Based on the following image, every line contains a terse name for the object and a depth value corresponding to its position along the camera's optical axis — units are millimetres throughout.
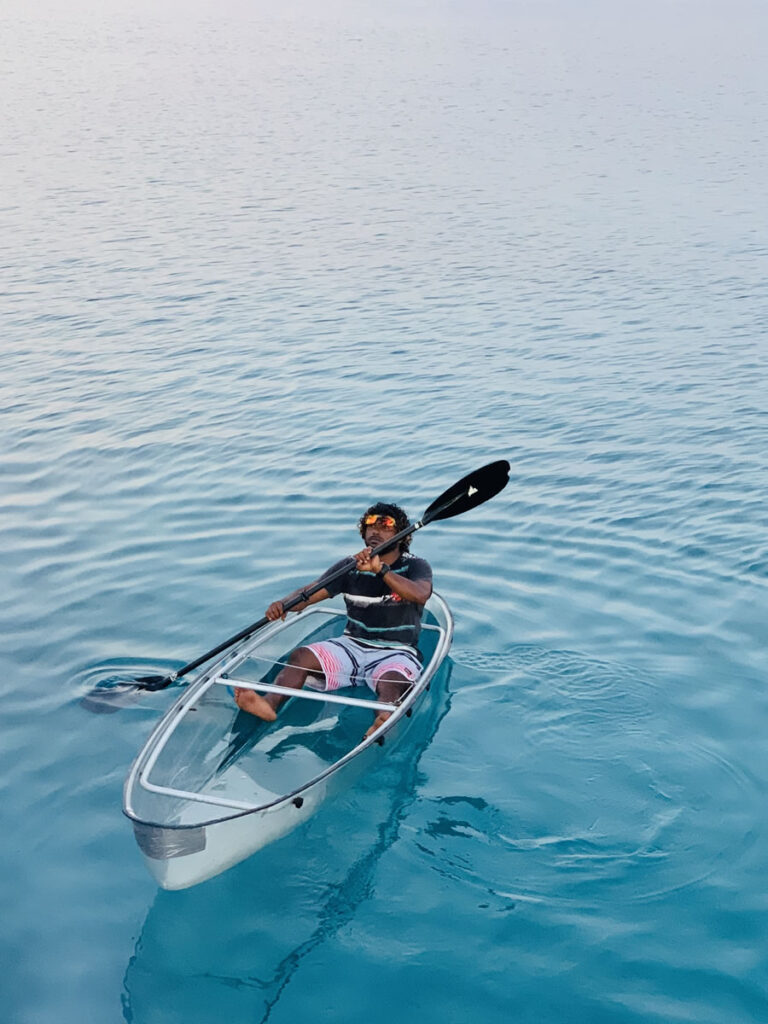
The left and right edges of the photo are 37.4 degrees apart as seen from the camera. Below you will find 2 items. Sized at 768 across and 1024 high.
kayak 6371
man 8062
